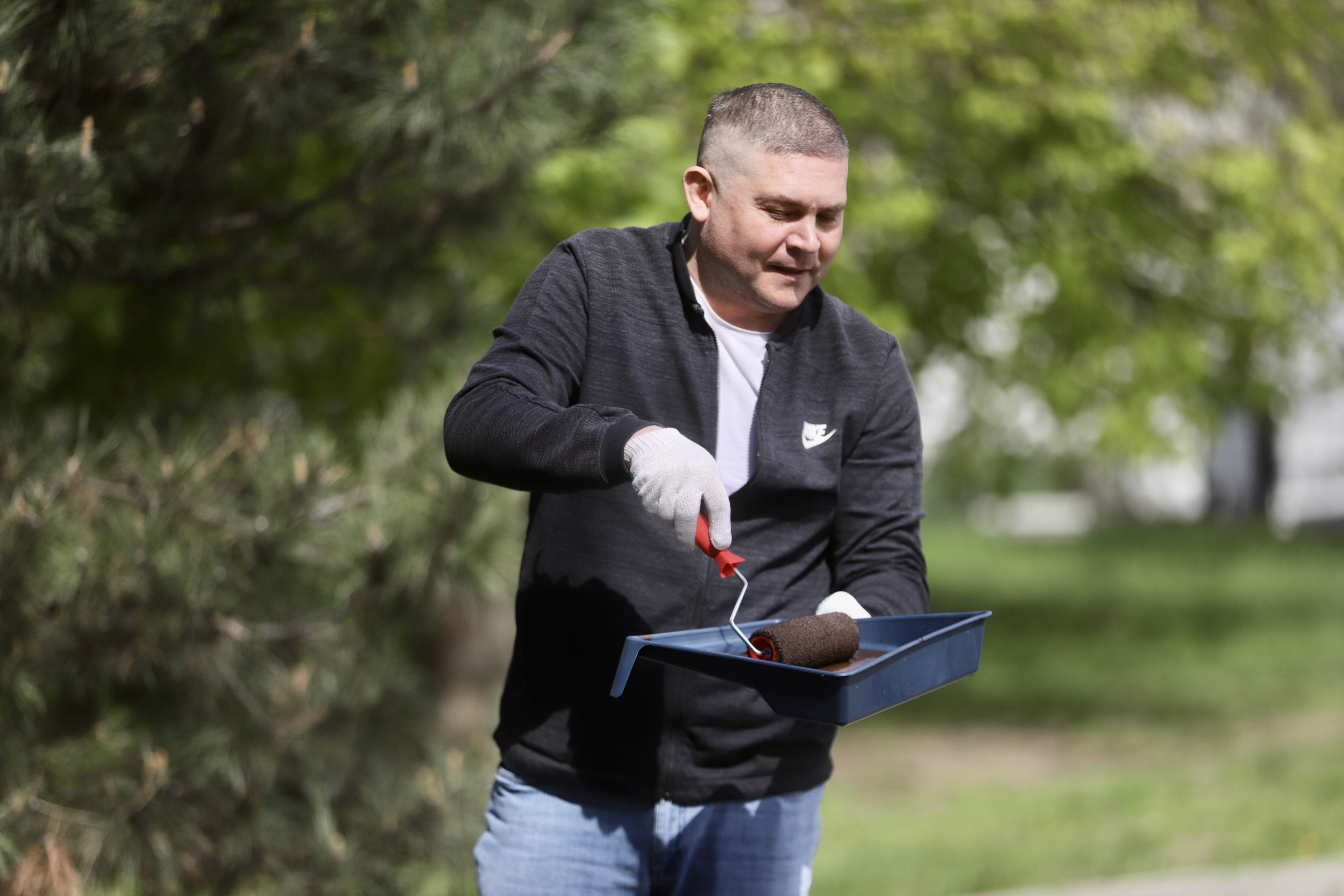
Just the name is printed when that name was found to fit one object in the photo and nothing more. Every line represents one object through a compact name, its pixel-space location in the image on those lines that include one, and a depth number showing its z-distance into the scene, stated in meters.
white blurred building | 46.75
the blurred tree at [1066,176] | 11.64
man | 3.77
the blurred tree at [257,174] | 6.20
